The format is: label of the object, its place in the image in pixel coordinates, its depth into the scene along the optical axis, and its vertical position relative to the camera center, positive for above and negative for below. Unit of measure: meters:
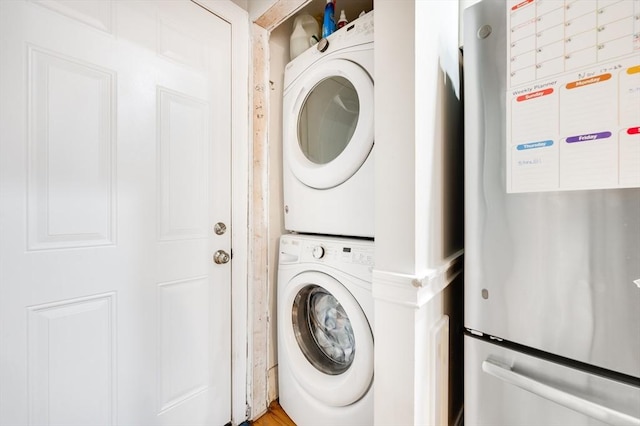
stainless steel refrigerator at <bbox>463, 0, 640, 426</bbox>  0.55 -0.03
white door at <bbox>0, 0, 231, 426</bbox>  0.75 +0.00
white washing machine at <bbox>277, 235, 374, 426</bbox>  0.99 -0.55
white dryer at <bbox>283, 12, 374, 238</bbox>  1.01 +0.35
